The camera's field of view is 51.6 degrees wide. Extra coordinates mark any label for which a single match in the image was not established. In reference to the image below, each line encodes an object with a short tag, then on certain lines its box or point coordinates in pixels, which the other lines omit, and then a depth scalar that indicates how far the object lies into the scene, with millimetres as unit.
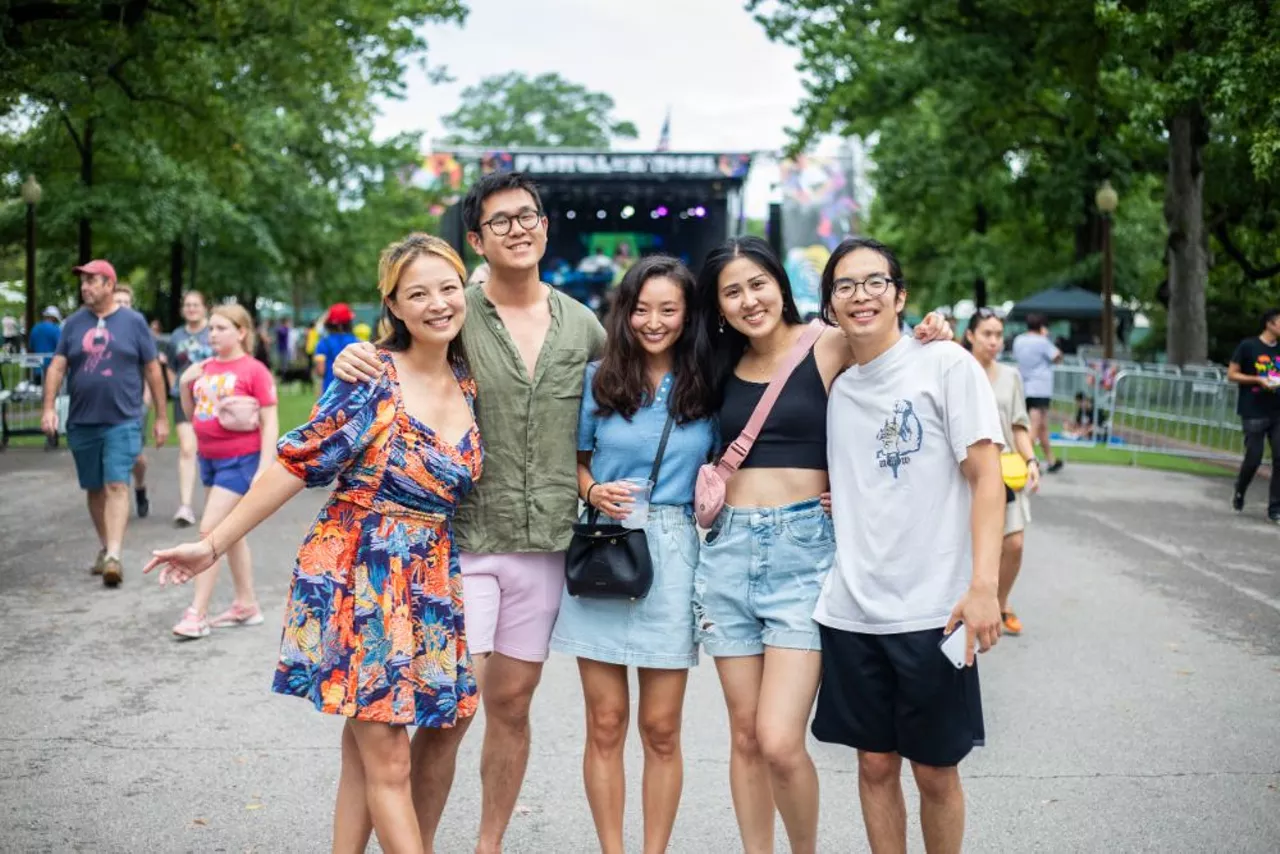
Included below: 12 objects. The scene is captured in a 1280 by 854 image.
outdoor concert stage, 21812
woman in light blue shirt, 3906
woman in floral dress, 3498
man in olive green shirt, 3967
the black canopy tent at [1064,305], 34969
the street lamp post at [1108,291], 25188
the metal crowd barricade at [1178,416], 16312
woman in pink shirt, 7480
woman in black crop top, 3723
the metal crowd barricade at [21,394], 17219
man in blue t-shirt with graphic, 8633
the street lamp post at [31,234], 22031
